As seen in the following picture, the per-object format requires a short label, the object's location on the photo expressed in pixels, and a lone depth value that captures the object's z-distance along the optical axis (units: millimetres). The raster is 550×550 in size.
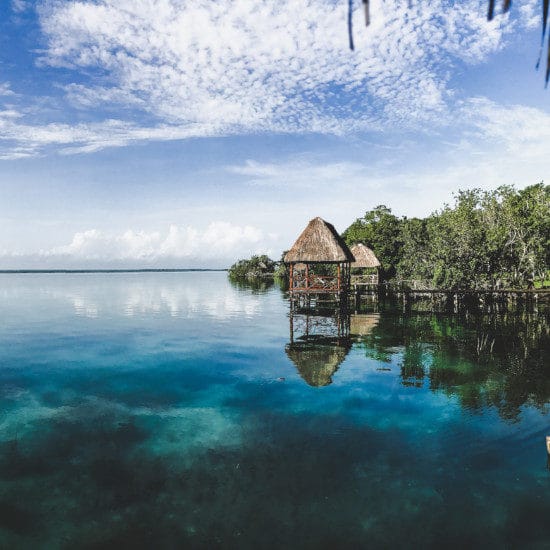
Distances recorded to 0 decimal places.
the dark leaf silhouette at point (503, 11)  1936
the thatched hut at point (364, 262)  37000
